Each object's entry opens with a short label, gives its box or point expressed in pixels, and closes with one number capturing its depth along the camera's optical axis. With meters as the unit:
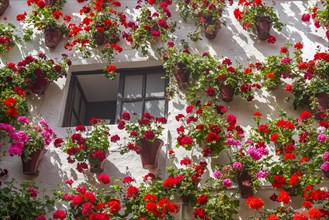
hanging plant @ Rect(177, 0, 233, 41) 7.08
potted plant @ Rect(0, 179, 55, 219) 5.32
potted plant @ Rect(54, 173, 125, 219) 5.21
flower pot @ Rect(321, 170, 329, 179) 5.37
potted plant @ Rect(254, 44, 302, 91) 6.38
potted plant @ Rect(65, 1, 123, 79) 7.14
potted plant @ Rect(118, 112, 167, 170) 5.86
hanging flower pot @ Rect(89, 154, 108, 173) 5.90
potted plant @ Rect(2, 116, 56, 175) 5.88
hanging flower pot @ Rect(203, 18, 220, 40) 7.02
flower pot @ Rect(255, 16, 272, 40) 6.96
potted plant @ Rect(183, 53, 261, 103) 6.31
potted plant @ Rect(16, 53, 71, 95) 6.79
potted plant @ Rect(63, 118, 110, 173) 5.90
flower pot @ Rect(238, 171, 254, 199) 5.48
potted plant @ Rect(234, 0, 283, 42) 6.98
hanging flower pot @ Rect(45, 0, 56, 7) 7.82
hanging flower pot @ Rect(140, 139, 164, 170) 5.86
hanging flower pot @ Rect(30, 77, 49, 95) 6.78
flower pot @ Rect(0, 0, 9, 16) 7.88
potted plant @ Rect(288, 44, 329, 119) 6.06
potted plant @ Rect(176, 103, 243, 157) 5.73
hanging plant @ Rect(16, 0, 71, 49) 7.37
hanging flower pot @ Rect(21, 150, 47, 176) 6.00
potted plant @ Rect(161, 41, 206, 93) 6.56
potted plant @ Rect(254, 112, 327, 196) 5.32
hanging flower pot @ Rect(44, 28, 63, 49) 7.35
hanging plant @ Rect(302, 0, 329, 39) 6.82
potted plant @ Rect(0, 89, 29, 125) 6.15
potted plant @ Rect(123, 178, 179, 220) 5.10
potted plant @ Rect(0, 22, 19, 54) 7.27
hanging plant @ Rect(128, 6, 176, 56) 7.07
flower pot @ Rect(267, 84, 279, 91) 6.40
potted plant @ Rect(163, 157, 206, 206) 5.44
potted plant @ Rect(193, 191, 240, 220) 5.21
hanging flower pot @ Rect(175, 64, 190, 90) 6.60
